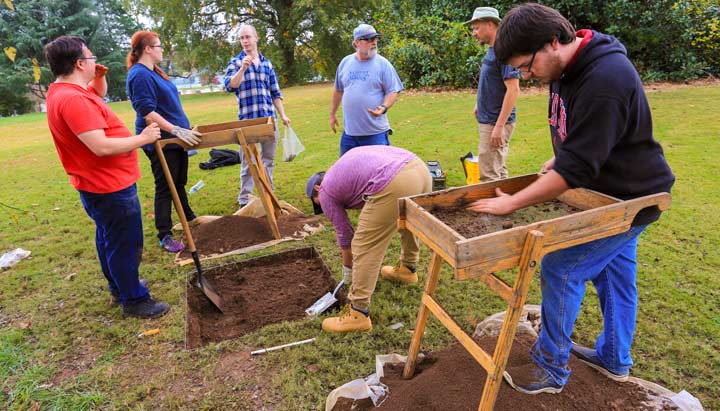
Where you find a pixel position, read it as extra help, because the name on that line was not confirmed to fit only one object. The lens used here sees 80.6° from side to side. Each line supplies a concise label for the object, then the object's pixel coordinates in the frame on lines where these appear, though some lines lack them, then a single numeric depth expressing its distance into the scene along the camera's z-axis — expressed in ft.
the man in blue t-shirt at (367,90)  15.23
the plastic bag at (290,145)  16.93
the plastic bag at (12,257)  14.80
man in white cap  13.42
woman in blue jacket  13.55
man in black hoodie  5.60
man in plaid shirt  16.33
